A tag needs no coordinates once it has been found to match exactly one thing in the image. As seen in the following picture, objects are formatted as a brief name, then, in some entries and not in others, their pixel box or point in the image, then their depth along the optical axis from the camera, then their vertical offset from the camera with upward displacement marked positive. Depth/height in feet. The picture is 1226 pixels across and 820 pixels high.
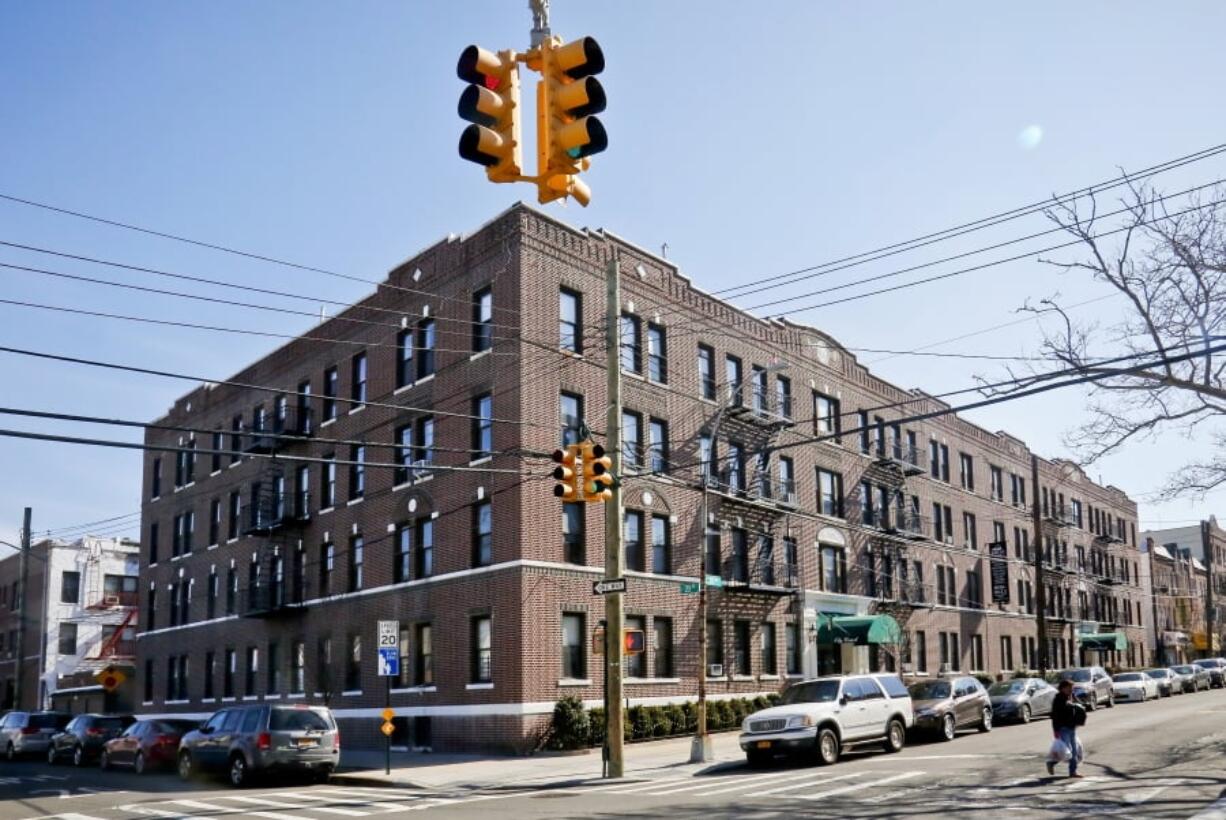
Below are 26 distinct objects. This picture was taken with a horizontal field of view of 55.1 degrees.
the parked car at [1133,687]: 152.76 -11.05
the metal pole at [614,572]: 73.15 +2.42
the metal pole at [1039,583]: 143.84 +2.53
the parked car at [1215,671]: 197.67 -11.79
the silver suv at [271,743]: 75.51 -8.15
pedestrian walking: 61.46 -6.61
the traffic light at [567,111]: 26.96 +11.47
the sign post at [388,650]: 77.87 -2.29
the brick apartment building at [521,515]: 101.14 +10.28
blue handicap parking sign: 77.77 -3.01
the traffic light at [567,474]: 66.39 +7.72
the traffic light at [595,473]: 66.49 +7.75
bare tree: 74.43 +18.87
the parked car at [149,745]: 93.81 -10.05
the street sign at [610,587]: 73.36 +1.50
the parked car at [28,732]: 124.88 -11.67
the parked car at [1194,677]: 182.23 -11.95
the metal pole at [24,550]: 168.01 +10.13
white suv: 74.79 -7.35
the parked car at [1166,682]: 167.09 -11.57
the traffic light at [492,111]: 25.82 +11.02
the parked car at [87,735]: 110.01 -10.73
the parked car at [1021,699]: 112.68 -9.22
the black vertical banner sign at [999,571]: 182.39 +5.10
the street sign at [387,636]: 78.29 -1.38
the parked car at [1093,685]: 131.44 -9.32
